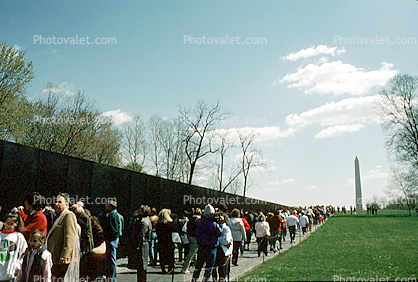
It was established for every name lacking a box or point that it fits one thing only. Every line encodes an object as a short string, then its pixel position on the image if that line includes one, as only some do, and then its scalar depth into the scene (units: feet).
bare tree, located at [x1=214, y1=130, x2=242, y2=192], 165.27
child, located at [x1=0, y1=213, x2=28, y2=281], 20.27
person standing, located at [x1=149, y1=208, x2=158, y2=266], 43.81
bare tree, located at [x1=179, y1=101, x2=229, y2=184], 142.41
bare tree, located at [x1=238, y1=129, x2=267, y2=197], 183.62
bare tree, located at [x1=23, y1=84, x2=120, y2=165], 102.06
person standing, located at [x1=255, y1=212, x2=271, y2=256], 51.83
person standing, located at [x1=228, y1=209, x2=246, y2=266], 45.77
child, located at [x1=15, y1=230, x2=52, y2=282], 17.95
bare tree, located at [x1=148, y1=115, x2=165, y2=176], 157.00
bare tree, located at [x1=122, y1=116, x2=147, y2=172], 160.25
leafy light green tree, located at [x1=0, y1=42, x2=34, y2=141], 86.28
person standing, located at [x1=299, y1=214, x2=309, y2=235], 87.86
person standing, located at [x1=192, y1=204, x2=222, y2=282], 28.25
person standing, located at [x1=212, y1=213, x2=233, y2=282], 29.72
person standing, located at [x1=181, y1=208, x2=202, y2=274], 38.65
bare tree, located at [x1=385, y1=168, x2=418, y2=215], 152.35
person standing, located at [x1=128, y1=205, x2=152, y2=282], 29.78
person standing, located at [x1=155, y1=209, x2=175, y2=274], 36.40
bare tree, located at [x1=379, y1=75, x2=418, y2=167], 152.75
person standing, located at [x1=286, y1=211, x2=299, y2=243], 75.61
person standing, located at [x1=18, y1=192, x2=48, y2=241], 22.88
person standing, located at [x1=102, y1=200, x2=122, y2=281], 29.22
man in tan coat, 19.31
